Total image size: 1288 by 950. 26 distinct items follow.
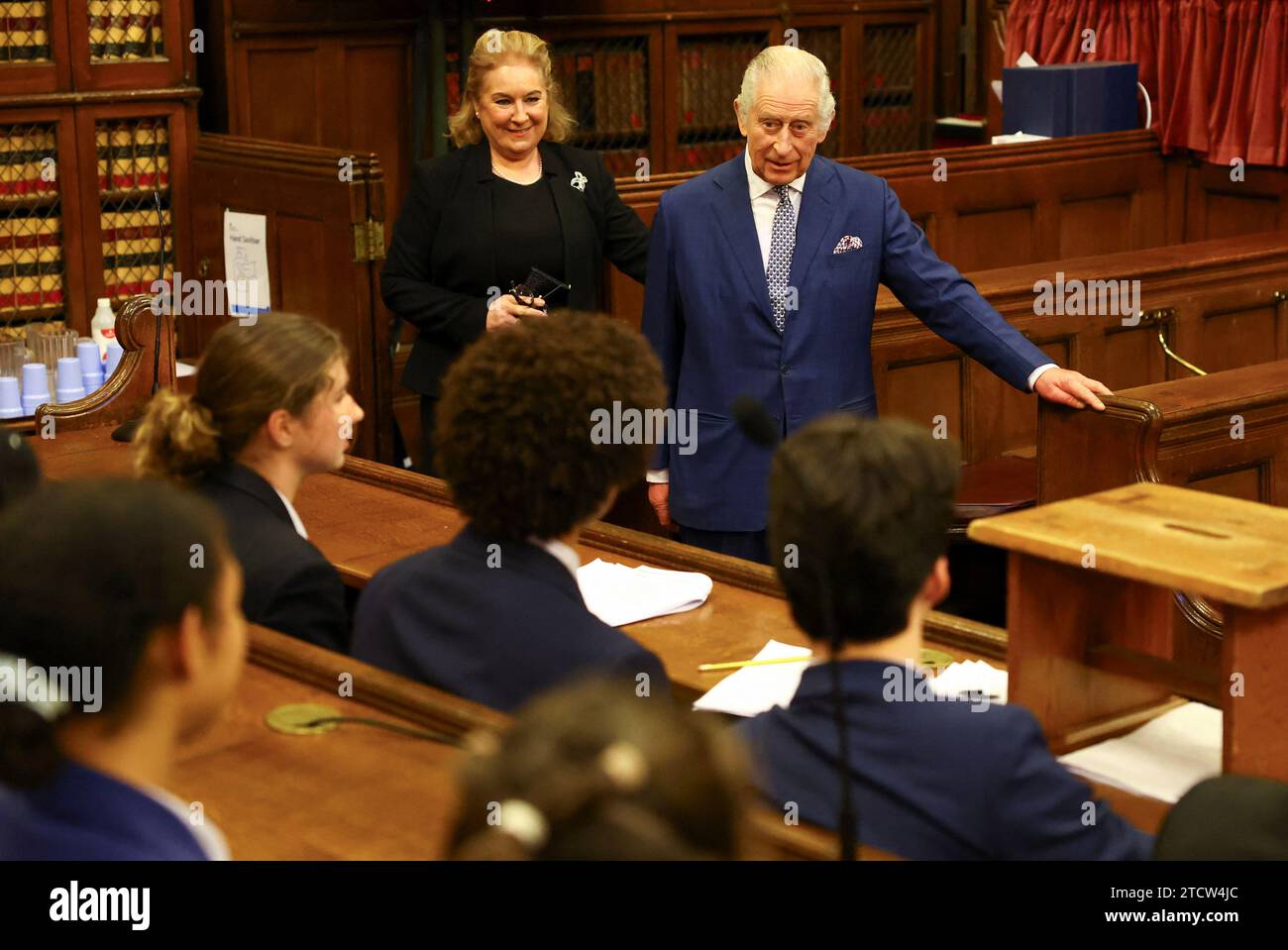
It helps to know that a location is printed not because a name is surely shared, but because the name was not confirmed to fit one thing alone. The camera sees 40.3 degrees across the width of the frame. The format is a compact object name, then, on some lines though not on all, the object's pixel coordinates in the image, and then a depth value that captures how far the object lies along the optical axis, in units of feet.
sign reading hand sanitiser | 18.29
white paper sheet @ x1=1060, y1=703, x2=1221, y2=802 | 7.18
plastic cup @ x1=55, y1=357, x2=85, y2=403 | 14.96
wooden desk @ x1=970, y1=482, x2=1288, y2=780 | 6.46
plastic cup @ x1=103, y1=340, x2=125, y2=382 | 15.82
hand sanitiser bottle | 16.29
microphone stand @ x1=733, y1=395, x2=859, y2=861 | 4.80
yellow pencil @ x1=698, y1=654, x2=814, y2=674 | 7.98
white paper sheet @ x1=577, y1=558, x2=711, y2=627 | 8.86
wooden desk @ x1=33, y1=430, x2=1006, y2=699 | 8.34
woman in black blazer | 12.48
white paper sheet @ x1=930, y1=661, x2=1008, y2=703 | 7.61
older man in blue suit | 11.51
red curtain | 20.38
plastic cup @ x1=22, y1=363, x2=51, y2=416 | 14.80
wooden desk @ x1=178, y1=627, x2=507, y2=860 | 5.82
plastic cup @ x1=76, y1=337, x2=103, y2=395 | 15.29
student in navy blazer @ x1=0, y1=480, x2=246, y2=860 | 4.04
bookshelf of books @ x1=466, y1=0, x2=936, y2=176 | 23.47
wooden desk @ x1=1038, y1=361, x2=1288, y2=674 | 10.80
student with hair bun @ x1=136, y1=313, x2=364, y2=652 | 7.92
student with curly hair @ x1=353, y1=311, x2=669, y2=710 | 6.55
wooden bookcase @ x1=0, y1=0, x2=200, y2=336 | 17.83
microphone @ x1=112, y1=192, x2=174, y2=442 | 12.00
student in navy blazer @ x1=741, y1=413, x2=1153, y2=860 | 5.27
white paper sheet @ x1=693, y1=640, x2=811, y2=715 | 7.52
